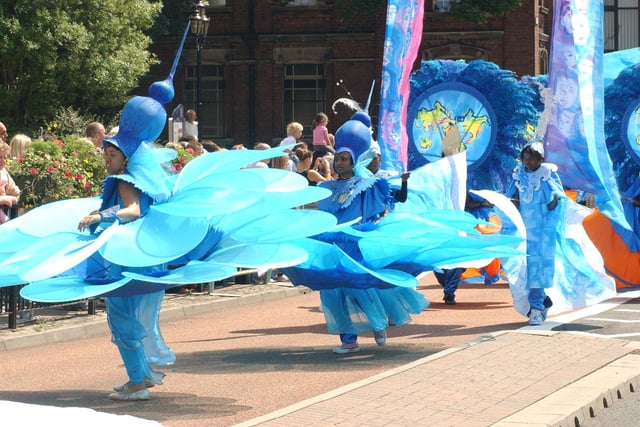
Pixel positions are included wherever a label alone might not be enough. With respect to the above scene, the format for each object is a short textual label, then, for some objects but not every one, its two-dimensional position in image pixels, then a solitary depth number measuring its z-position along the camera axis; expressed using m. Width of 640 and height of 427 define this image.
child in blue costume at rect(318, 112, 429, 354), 10.61
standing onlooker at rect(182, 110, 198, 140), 21.05
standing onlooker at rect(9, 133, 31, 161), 14.06
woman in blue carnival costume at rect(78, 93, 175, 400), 8.38
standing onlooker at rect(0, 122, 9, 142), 13.65
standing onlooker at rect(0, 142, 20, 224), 12.71
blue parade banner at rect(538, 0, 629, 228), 13.21
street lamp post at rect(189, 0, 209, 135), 25.11
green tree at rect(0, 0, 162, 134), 28.12
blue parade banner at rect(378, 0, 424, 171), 15.55
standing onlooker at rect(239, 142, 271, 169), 14.27
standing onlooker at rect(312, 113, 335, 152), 20.39
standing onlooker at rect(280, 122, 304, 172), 16.91
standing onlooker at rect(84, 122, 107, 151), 15.54
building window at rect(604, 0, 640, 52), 50.00
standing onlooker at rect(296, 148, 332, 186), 16.64
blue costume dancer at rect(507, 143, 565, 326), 12.45
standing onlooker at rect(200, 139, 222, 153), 16.33
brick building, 37.81
